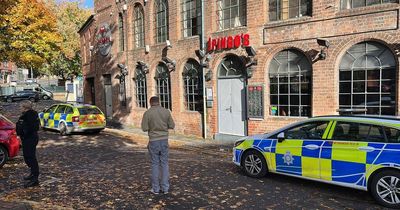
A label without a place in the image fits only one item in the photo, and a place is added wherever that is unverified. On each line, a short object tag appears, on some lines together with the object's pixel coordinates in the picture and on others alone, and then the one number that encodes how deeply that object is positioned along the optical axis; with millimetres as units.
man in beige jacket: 6668
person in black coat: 7031
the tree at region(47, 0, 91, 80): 49750
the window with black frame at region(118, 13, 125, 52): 21500
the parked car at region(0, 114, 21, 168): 9016
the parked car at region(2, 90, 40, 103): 45750
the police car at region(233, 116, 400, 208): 5859
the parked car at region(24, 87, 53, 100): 48419
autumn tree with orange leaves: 19312
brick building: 10344
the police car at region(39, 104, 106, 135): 15922
